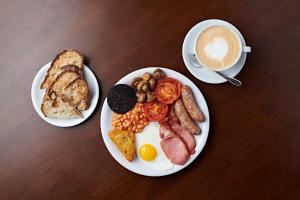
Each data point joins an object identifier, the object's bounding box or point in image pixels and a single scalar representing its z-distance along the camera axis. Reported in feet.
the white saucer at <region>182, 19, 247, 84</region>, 5.45
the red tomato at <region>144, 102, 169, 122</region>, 5.49
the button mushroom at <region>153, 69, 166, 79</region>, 5.47
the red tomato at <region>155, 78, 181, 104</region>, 5.49
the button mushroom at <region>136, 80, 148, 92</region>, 5.47
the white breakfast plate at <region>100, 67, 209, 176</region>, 5.46
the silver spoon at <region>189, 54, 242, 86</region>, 5.36
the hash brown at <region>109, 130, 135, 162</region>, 5.49
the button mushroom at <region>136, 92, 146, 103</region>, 5.49
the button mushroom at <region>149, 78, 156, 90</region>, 5.46
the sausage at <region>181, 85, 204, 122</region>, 5.41
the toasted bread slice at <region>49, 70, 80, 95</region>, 5.61
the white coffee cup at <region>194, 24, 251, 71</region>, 5.24
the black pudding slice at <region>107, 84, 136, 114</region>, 5.48
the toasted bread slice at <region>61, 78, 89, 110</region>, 5.58
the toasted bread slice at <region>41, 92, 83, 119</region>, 5.60
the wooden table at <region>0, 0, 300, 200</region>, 5.53
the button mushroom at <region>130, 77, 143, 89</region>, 5.53
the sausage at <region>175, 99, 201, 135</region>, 5.44
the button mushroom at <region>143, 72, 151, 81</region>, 5.49
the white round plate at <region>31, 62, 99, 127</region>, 5.63
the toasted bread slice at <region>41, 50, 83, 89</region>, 5.65
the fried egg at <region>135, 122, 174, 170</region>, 5.52
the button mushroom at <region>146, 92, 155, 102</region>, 5.49
